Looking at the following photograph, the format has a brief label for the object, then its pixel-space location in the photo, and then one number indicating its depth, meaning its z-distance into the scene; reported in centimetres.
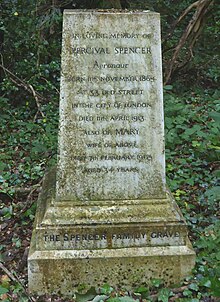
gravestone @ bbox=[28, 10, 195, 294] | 395
